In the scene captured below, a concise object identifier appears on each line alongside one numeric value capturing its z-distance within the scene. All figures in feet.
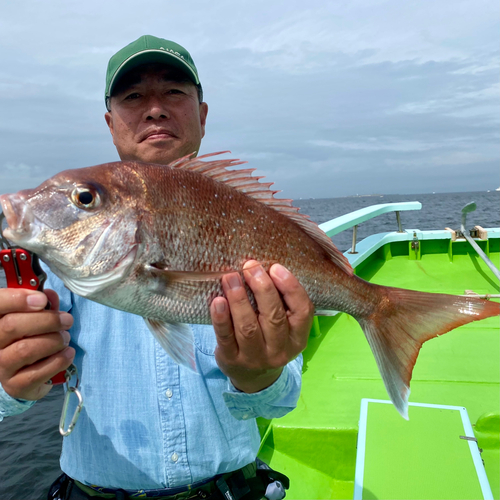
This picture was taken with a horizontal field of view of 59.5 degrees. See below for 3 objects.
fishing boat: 2.11
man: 1.49
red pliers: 1.30
